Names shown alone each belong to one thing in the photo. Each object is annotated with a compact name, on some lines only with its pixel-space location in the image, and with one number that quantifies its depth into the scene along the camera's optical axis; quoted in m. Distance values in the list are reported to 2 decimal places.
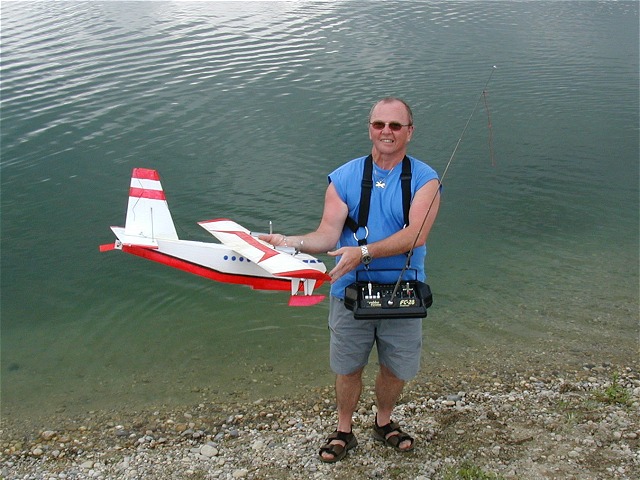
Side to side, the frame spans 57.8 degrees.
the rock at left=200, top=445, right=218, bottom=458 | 5.69
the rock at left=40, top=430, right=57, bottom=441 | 6.35
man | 4.21
